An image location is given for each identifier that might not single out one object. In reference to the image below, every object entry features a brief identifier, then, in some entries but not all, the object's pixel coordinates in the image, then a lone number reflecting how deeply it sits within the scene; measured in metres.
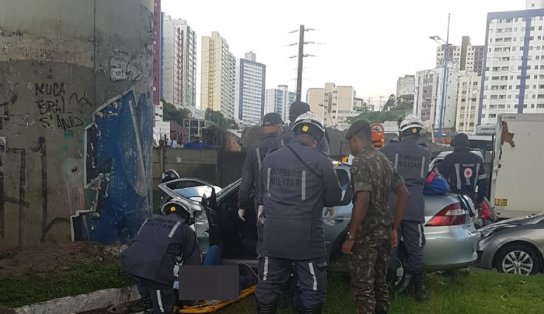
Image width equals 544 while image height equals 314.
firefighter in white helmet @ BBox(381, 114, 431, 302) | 4.33
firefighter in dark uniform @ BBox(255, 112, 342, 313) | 3.30
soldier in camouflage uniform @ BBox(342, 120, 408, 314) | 3.53
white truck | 9.12
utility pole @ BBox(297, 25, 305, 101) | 24.62
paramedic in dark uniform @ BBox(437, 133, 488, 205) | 6.91
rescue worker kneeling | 3.50
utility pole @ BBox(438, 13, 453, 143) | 34.34
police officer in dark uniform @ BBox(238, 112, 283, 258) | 4.13
